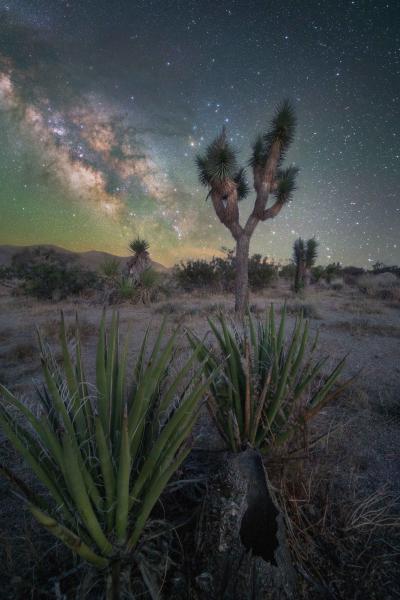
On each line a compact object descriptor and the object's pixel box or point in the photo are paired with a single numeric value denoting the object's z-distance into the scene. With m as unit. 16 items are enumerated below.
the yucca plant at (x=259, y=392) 1.41
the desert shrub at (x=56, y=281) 14.72
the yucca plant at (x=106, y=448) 0.84
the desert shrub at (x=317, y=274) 27.16
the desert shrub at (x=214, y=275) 19.50
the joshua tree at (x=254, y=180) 11.23
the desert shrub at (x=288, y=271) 30.93
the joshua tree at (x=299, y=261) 20.16
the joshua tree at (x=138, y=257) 16.15
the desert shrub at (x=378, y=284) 16.39
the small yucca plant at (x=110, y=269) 13.77
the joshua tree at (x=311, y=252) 21.53
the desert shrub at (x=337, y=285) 23.74
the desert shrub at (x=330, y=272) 27.02
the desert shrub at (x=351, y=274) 28.53
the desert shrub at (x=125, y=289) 12.95
